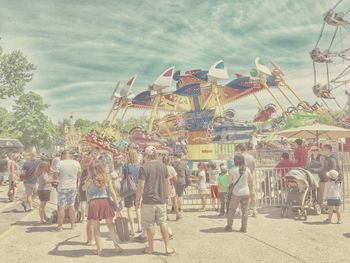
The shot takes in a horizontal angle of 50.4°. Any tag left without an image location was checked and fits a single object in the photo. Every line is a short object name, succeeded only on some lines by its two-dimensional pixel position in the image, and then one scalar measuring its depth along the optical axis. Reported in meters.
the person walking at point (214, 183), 11.26
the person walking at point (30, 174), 10.68
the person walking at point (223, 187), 10.30
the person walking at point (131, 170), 7.80
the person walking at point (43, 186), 9.47
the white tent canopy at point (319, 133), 10.94
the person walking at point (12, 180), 14.19
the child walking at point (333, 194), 8.82
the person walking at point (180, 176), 9.94
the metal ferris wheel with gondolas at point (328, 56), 38.44
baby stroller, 9.58
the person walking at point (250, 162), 9.63
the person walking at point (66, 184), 8.50
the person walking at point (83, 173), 8.91
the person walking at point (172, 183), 9.07
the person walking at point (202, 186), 11.11
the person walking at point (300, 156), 11.10
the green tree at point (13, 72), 42.72
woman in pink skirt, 6.60
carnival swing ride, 26.42
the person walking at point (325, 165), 9.77
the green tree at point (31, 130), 67.75
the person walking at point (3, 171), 19.71
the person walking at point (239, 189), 8.06
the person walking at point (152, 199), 6.46
